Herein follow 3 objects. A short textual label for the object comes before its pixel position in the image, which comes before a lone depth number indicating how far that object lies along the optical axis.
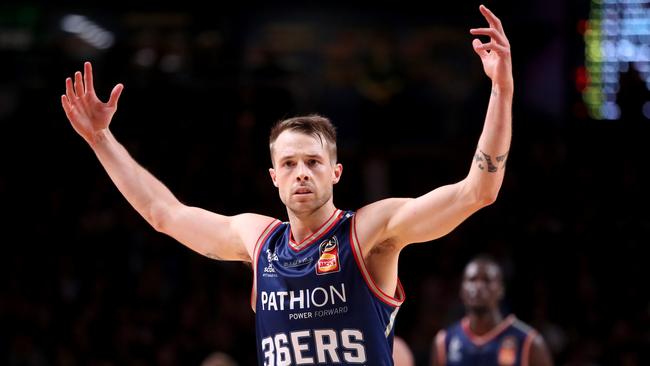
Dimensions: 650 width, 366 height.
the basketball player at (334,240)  8.50
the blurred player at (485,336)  17.36
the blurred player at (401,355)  13.55
